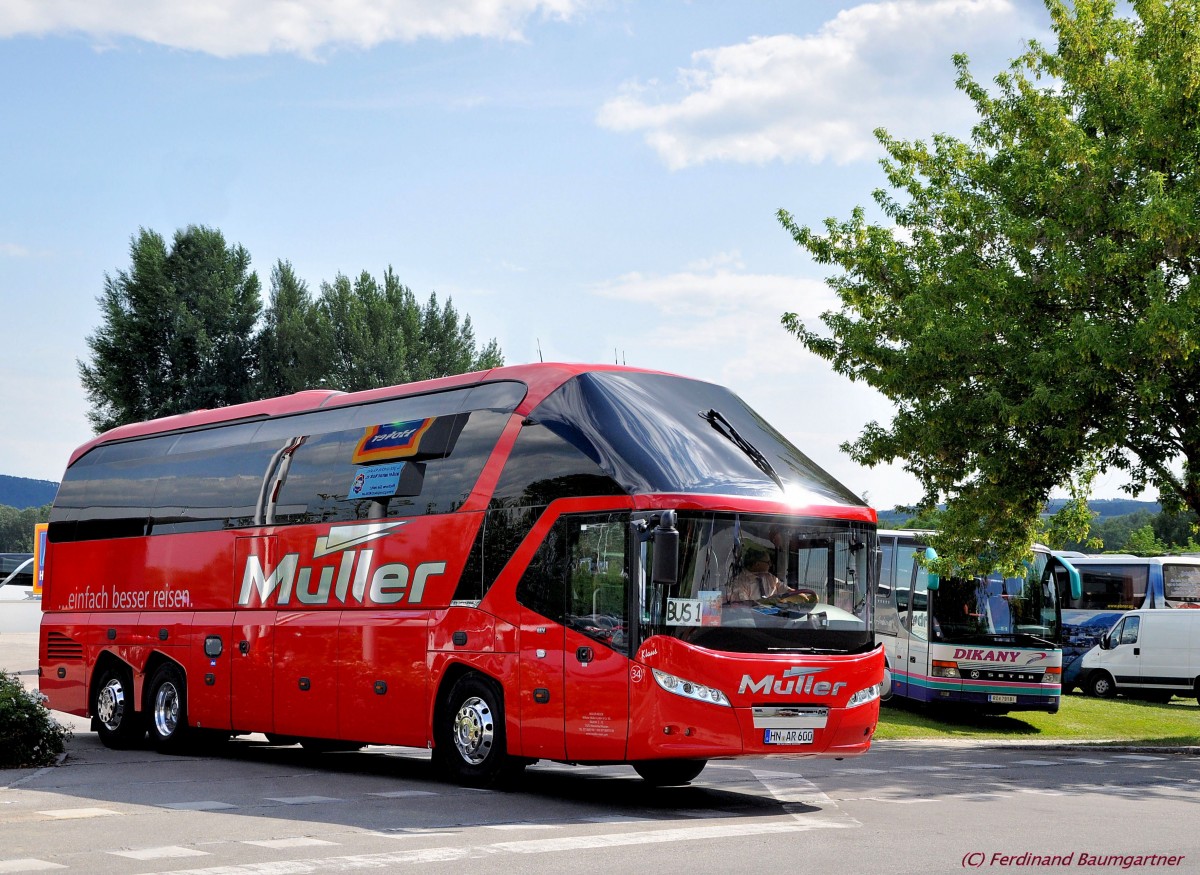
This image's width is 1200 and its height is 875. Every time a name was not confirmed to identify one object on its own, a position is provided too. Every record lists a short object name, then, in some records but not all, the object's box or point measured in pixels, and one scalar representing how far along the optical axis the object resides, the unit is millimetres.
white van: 37250
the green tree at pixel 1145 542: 104000
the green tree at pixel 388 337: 59188
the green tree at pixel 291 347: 58406
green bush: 15312
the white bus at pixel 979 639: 26781
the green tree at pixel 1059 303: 20797
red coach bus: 12359
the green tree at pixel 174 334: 56781
